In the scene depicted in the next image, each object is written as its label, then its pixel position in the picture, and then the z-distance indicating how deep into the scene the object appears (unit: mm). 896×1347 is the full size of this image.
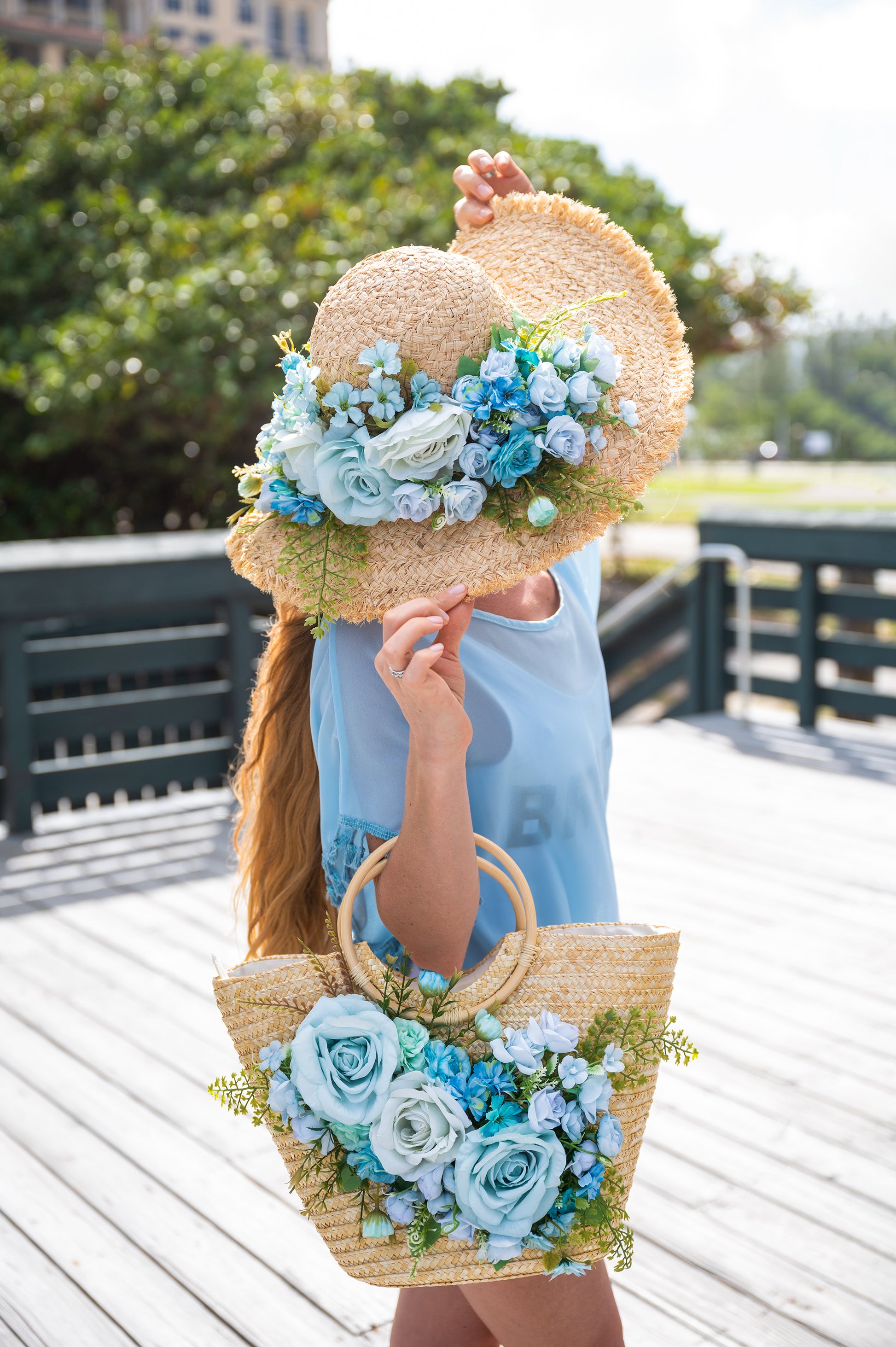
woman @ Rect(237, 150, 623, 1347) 1055
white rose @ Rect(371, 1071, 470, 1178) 964
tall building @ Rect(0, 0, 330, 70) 36094
